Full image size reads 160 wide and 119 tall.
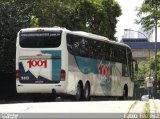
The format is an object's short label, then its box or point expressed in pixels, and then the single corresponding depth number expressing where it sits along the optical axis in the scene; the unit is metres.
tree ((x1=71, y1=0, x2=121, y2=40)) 55.37
